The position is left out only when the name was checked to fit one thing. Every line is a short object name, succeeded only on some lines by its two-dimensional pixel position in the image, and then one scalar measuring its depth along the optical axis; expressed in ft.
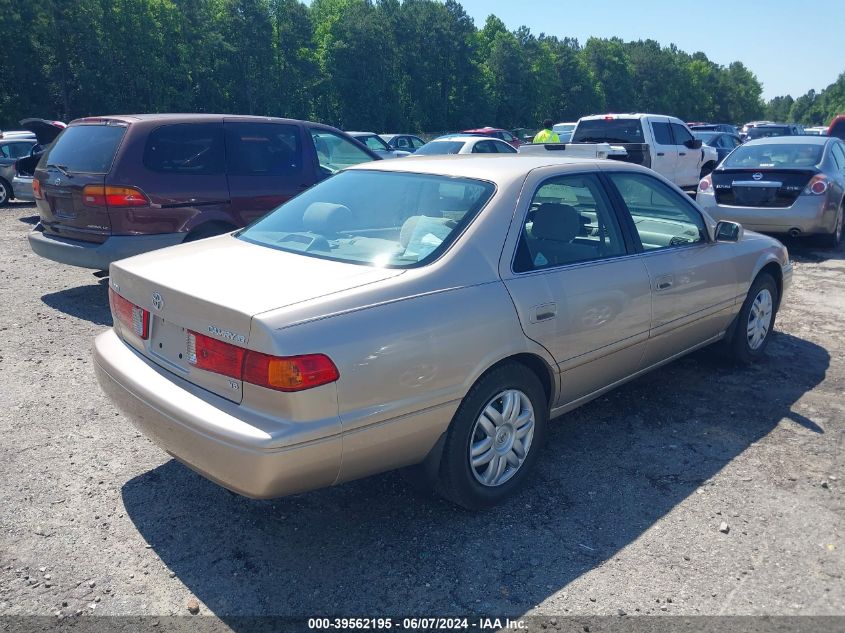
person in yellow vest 47.75
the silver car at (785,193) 30.91
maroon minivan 20.42
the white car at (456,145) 46.06
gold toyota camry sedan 8.75
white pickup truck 44.19
